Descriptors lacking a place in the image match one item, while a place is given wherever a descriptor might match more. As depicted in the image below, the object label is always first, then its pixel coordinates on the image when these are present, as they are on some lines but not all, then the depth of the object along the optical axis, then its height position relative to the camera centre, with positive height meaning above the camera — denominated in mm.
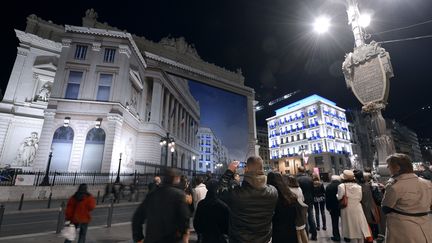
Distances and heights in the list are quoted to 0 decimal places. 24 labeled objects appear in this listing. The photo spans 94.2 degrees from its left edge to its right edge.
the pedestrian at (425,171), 9992 +81
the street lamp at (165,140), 18869 +2951
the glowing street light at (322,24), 11172 +8117
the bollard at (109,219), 7840 -1827
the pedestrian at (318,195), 7096 -807
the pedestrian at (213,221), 3197 -770
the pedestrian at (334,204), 5727 -899
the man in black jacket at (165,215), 2756 -597
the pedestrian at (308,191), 6129 -588
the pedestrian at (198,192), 6102 -602
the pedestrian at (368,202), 5224 -754
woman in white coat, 4613 -975
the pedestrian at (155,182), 7824 -397
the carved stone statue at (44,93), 26806 +10330
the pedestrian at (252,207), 2691 -456
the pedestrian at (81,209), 5094 -941
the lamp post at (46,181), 16416 -783
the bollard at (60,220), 6956 -1691
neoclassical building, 21453 +8606
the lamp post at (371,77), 7387 +3688
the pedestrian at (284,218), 3156 -705
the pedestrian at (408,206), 2902 -485
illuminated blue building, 52156 +10062
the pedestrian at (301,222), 3242 -779
